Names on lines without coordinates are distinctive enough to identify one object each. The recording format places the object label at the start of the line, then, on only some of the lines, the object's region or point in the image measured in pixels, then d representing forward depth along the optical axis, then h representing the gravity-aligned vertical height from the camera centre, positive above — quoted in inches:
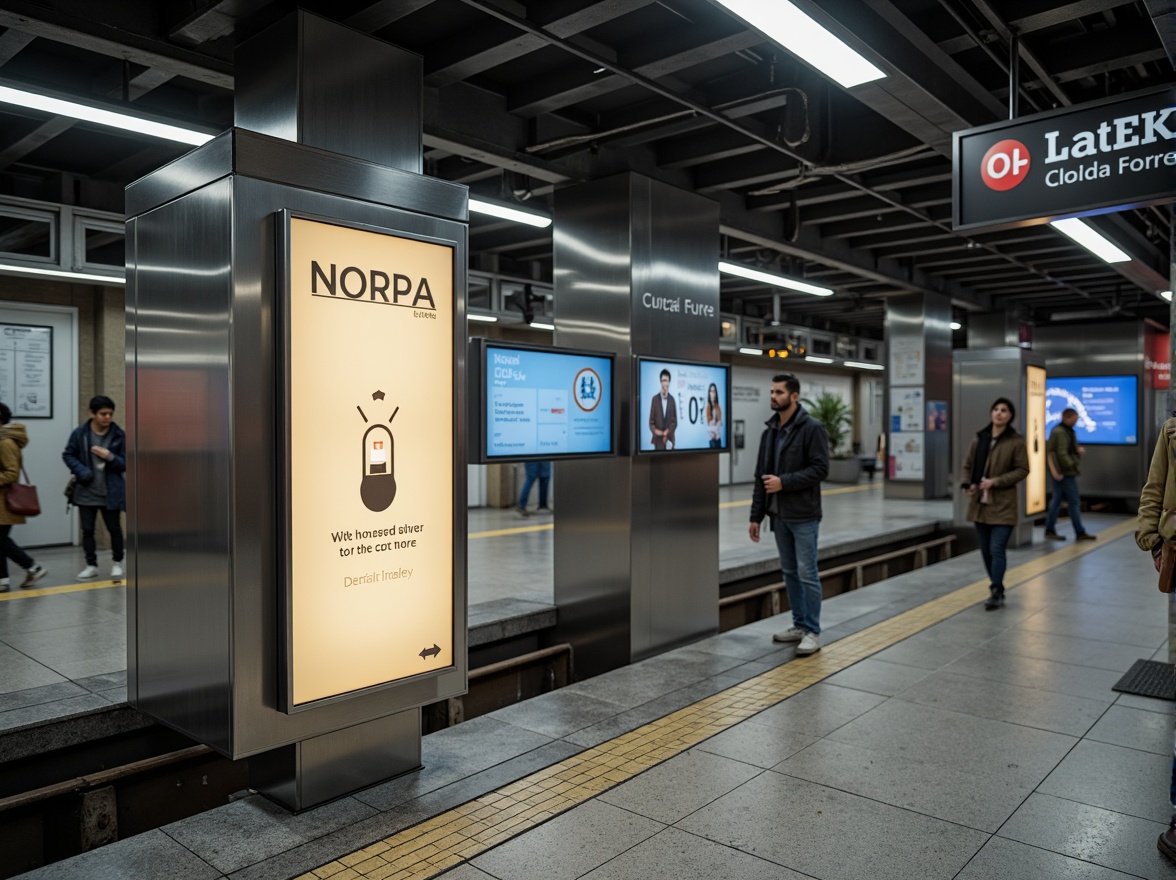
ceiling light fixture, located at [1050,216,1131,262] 269.9 +63.9
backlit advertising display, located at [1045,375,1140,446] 583.2 +16.4
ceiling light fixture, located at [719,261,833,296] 382.9 +73.0
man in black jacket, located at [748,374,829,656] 228.8 -17.5
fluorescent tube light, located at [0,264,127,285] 300.7 +55.6
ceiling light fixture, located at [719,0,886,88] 146.6 +70.7
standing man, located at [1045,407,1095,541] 442.0 -16.6
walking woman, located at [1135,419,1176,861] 130.1 -11.8
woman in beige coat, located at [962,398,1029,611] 275.3 -18.3
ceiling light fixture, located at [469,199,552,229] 263.9 +69.4
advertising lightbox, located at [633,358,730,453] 233.3 +6.5
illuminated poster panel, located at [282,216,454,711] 129.6 -4.4
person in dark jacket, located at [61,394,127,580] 294.2 -13.5
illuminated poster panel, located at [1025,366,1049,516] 430.6 -3.7
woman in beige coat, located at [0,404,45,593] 270.2 -13.7
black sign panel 159.5 +51.9
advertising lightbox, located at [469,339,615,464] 190.1 +6.5
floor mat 191.5 -57.1
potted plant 823.1 -5.7
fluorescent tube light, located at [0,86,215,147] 175.5 +68.0
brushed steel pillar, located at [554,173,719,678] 233.3 -10.9
